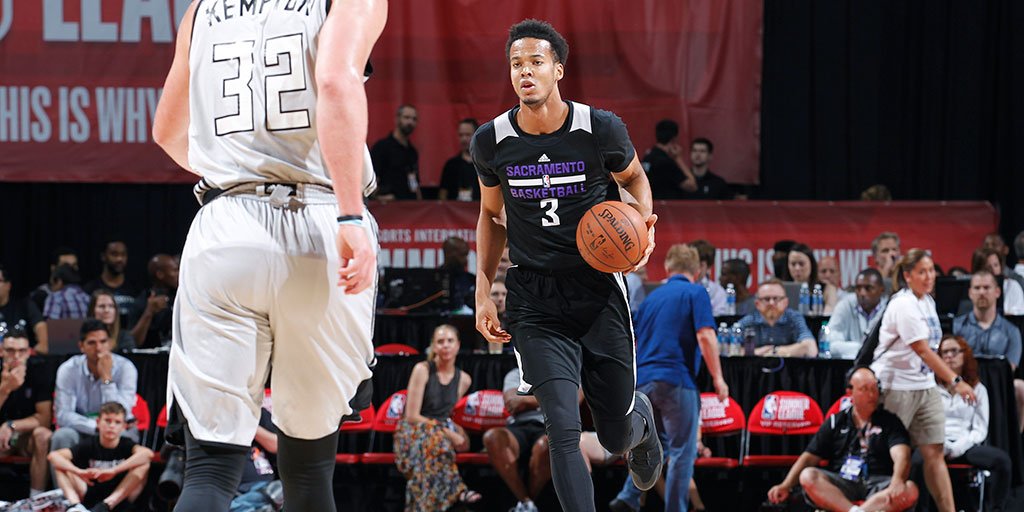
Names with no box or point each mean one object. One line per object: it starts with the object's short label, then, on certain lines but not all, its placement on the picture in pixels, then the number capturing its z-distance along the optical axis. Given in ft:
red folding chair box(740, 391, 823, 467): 58.13
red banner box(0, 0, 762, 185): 90.99
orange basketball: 32.86
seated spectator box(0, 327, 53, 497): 58.39
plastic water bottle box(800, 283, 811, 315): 71.00
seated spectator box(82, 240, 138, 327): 80.33
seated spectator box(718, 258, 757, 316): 72.43
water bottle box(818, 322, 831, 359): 65.35
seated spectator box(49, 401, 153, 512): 55.83
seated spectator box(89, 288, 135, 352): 65.10
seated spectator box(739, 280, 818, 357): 63.98
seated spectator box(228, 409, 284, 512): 51.70
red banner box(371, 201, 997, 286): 81.56
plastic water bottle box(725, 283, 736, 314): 72.18
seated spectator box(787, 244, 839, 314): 73.20
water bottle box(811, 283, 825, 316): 72.23
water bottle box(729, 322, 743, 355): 63.87
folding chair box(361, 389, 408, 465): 59.21
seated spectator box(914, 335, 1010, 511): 56.70
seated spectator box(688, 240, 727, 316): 72.69
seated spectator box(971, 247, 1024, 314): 73.00
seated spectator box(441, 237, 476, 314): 72.31
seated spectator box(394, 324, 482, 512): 56.44
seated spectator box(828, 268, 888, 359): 65.72
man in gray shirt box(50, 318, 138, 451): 58.13
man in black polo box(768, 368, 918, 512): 54.03
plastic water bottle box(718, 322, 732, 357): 63.93
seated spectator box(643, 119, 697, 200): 85.66
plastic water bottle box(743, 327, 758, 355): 63.57
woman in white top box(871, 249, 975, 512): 54.78
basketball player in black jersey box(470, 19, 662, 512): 34.76
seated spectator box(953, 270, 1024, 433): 65.05
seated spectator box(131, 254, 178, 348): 68.90
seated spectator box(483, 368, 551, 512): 56.49
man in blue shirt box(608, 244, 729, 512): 53.67
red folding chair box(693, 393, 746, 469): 58.03
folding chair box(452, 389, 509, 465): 58.59
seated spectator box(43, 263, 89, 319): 77.20
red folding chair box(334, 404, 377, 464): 58.44
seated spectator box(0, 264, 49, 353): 68.69
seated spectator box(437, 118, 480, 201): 86.58
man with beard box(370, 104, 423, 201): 85.51
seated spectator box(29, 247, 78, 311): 78.95
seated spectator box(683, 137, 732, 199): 87.10
